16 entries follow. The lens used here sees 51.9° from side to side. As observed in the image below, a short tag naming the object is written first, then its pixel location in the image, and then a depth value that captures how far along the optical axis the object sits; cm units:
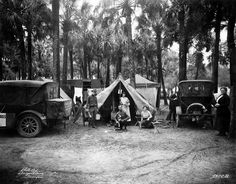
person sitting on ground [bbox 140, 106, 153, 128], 1152
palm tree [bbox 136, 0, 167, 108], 1574
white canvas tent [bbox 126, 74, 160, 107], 2125
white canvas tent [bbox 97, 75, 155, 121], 1260
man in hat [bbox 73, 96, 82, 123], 1587
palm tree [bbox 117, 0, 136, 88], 1659
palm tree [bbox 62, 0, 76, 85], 2130
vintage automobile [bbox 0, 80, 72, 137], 884
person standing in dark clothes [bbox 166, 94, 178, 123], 1299
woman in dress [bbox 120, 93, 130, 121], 1222
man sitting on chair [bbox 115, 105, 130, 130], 1091
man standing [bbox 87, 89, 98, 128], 1163
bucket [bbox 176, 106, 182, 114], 1164
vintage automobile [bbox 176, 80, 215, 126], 1146
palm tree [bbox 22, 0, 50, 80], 1570
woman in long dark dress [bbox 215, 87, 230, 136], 898
